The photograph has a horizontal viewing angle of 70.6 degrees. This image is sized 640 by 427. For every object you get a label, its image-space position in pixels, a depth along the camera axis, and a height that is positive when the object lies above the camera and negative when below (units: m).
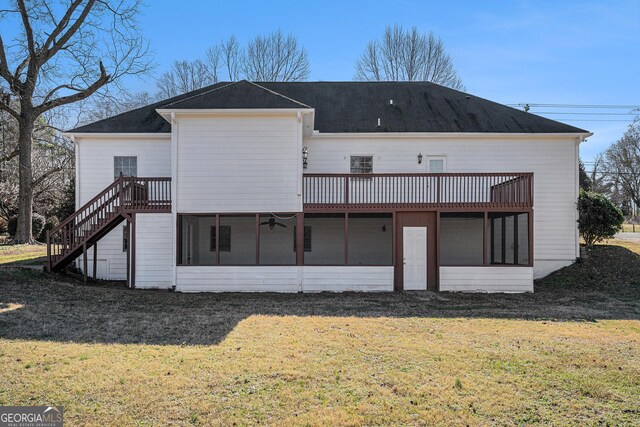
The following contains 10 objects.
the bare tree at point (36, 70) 21.62 +7.34
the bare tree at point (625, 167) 48.25 +6.01
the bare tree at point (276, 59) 34.38 +12.48
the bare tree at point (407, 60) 33.50 +12.10
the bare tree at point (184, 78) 36.91 +11.73
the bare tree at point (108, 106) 23.86 +7.32
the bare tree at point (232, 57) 35.69 +13.24
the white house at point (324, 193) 13.74 +0.90
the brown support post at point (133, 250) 13.90 -0.91
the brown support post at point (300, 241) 13.82 -0.63
